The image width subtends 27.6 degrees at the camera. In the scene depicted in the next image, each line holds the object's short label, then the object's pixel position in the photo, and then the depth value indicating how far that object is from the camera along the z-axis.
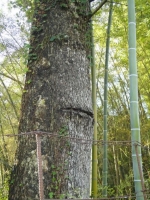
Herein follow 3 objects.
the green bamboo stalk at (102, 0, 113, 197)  3.95
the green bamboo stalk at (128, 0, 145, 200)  2.20
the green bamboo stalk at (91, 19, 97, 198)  3.61
